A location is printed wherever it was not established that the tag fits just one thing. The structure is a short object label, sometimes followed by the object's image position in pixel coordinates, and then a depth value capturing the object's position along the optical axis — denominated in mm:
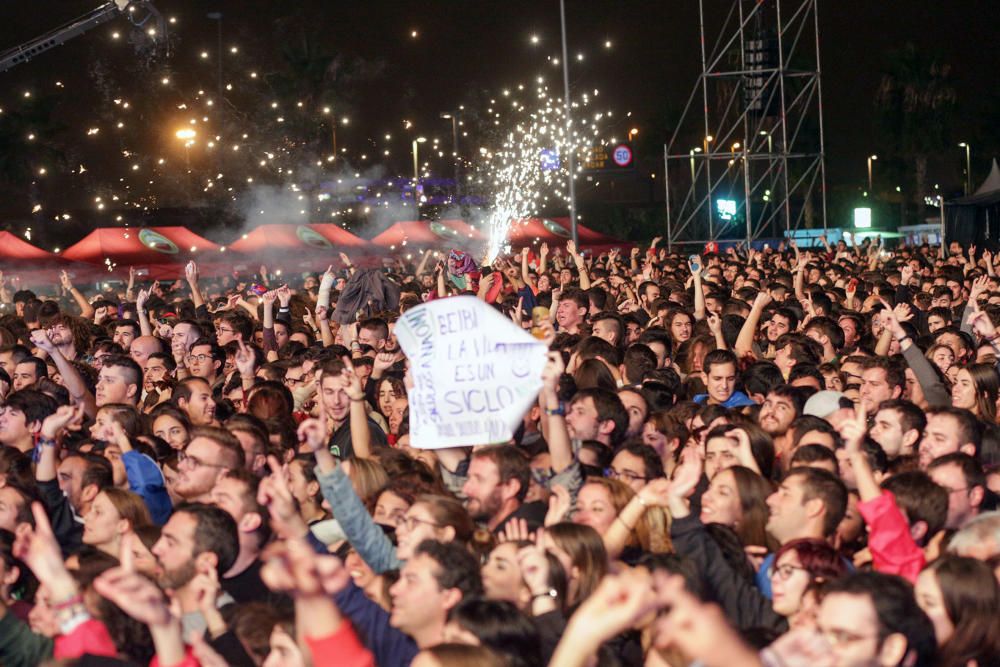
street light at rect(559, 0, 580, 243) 27233
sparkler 36500
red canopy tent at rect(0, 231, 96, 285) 25391
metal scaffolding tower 29672
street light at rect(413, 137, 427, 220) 47909
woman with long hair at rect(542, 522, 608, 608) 4973
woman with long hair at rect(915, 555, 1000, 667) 4402
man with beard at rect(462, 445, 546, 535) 6129
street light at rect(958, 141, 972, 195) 65500
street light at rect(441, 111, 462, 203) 45281
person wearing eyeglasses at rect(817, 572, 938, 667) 4039
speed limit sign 33281
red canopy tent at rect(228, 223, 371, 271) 31745
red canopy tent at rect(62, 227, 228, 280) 26875
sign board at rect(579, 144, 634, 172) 33344
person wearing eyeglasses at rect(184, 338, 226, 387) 10719
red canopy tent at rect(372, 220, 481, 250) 35219
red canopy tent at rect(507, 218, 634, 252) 35844
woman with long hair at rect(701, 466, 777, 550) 5844
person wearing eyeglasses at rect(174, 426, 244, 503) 6773
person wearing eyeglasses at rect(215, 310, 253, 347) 12047
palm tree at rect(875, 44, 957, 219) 60938
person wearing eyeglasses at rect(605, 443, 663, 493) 6480
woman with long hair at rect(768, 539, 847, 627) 4902
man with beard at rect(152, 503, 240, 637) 5340
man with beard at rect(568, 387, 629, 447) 7621
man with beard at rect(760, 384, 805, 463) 7926
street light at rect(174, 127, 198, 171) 42016
